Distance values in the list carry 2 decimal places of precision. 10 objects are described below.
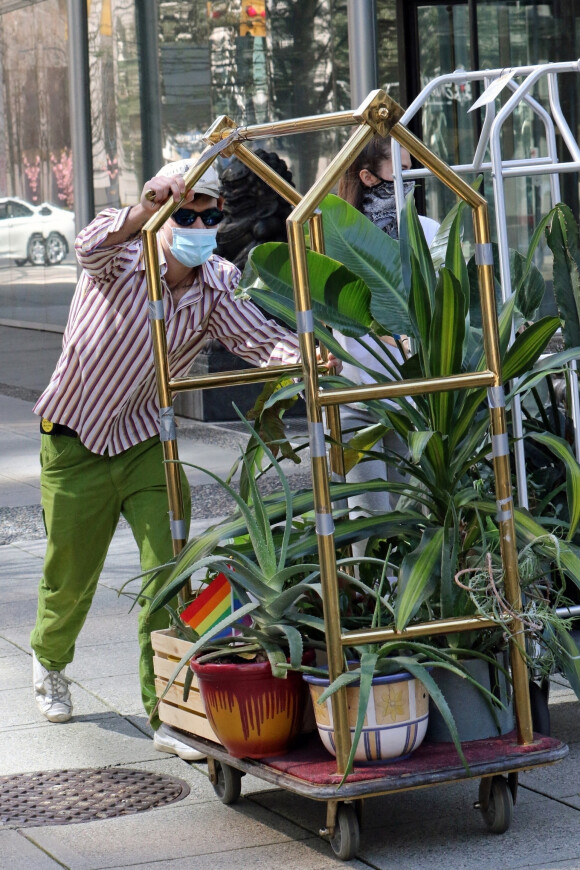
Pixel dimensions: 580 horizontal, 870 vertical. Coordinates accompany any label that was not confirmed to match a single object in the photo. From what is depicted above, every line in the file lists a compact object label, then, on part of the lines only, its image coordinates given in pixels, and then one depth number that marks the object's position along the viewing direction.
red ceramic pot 6.42
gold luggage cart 6.07
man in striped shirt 8.02
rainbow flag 6.83
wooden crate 7.01
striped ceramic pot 6.20
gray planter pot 6.51
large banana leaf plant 6.50
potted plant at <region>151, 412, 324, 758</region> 6.42
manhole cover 7.18
